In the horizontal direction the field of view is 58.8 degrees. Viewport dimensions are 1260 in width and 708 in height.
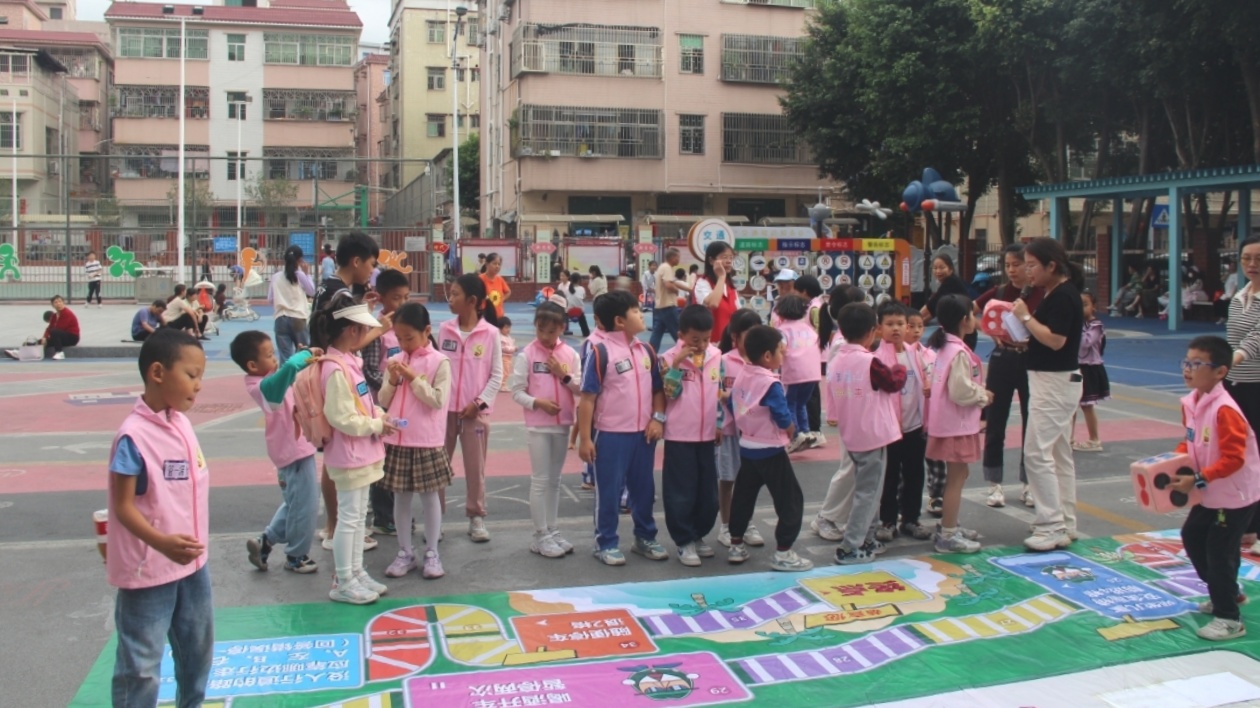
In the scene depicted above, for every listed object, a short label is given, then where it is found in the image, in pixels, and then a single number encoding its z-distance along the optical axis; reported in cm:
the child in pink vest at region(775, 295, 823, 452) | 865
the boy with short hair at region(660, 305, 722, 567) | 632
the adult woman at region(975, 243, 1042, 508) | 694
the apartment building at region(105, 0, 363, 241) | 4441
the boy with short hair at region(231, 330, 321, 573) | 586
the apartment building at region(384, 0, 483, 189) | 5509
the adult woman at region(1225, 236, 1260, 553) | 632
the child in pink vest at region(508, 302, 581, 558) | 657
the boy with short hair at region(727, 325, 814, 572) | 609
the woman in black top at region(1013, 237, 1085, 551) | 638
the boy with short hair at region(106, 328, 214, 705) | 368
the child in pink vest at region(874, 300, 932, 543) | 679
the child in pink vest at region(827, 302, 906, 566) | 627
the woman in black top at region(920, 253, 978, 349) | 855
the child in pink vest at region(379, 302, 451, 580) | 596
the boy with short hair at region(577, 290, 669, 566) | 634
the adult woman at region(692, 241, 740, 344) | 1005
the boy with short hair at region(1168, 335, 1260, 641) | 512
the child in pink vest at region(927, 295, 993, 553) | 652
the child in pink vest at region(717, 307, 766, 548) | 655
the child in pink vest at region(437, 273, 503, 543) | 685
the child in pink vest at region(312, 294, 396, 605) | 543
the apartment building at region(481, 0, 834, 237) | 3991
